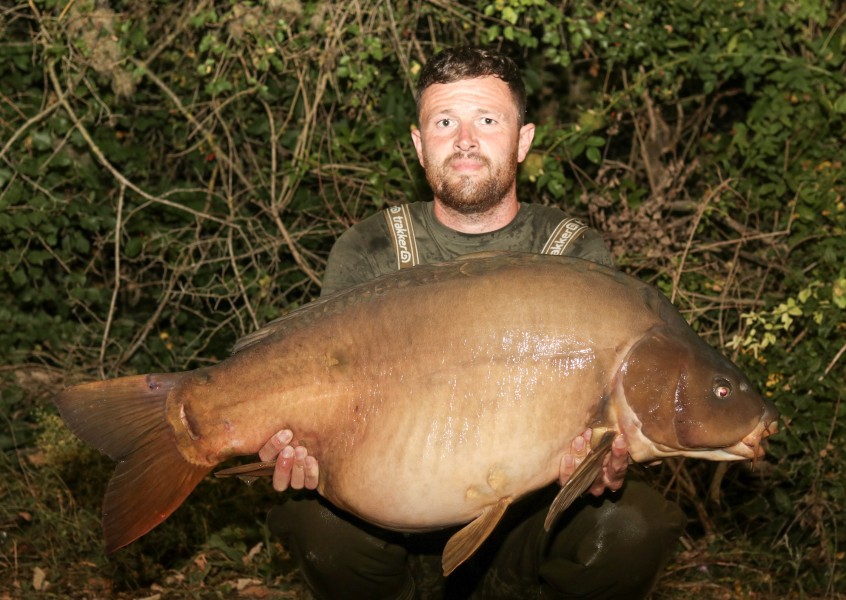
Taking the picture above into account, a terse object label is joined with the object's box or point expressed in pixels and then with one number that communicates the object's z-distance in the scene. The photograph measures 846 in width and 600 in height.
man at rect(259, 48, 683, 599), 2.62
